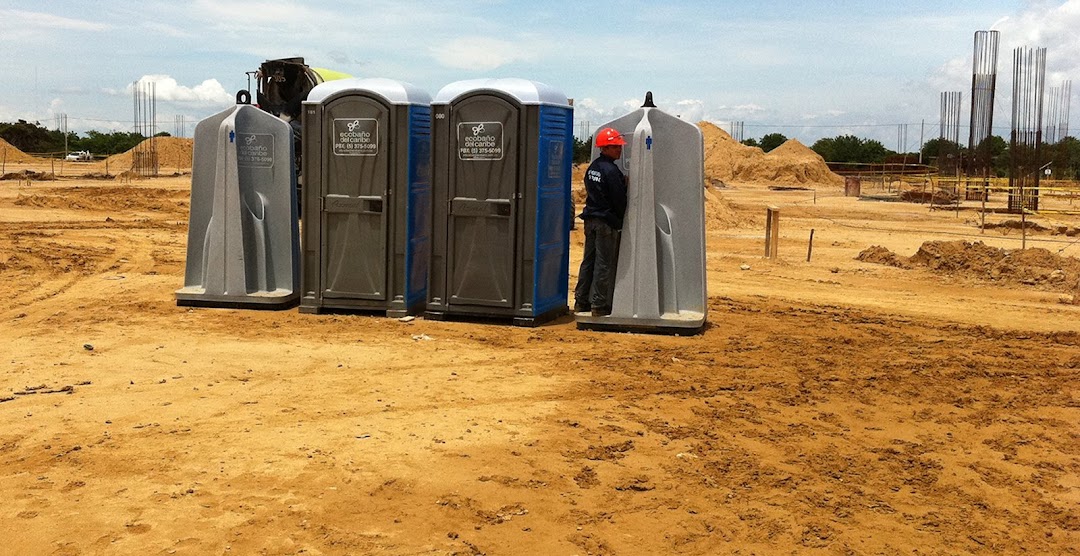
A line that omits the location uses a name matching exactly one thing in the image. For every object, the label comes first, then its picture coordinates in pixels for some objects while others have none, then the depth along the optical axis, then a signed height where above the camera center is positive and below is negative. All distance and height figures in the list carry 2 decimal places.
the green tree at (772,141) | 93.31 +5.12
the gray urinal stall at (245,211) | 10.80 -0.28
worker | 9.50 -0.30
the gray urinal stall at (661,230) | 9.48 -0.34
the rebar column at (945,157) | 43.82 +2.02
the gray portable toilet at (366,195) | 10.15 -0.07
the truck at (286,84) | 12.75 +1.29
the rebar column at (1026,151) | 30.77 +1.65
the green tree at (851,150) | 82.88 +4.01
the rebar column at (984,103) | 33.72 +3.33
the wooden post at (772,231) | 17.23 -0.58
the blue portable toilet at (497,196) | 9.77 -0.06
